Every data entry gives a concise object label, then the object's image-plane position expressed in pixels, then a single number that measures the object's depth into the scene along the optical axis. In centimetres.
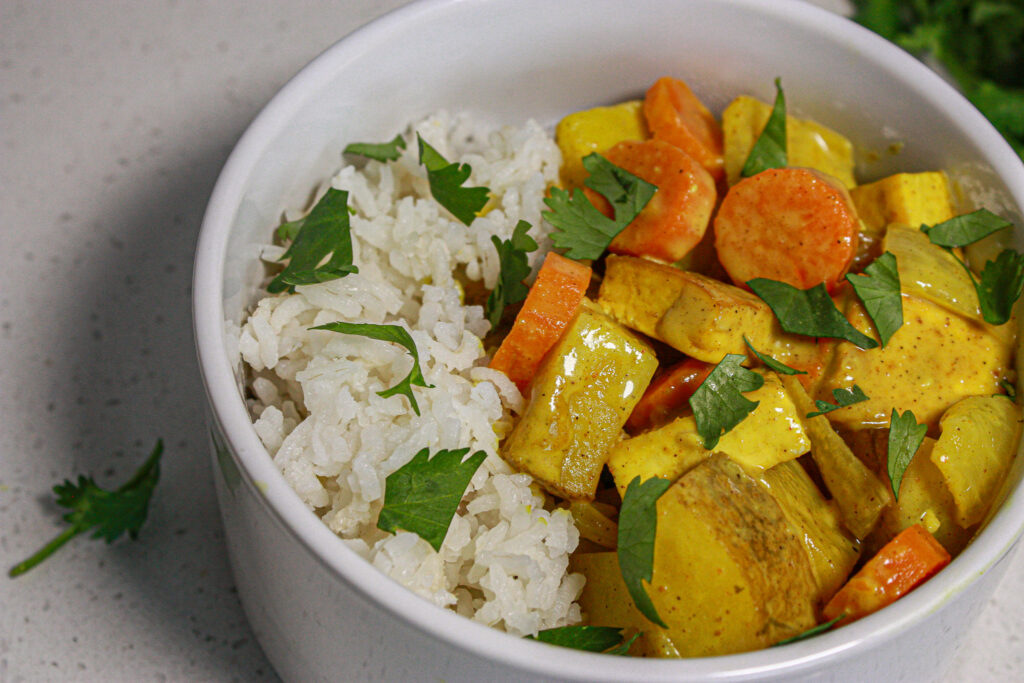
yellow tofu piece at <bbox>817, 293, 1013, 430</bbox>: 39
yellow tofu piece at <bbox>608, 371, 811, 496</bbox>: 37
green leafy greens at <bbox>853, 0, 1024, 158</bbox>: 51
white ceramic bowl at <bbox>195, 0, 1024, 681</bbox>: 34
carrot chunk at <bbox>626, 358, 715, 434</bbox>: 39
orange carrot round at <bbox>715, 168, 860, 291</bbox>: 39
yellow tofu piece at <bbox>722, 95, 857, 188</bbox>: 42
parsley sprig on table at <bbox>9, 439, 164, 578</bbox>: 42
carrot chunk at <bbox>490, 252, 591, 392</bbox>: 38
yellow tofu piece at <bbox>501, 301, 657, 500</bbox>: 38
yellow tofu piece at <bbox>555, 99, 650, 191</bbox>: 42
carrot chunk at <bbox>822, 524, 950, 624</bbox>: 35
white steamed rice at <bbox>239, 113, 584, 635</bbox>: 36
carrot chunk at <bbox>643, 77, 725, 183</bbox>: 42
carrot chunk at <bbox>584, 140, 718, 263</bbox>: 40
